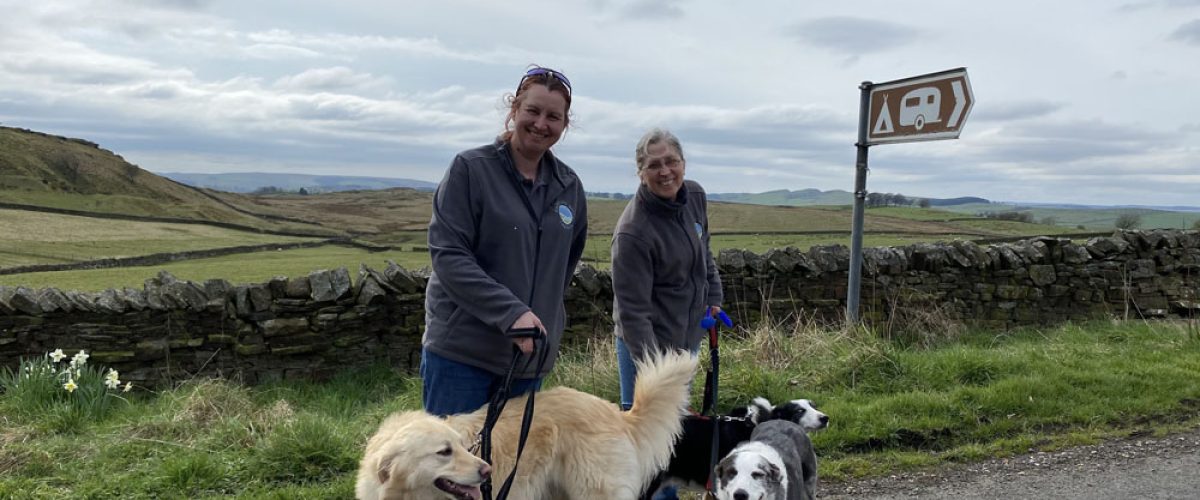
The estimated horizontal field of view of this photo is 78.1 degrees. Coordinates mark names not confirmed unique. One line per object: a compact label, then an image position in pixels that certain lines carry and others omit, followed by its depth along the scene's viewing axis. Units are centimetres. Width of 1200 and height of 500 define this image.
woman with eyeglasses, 409
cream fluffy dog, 281
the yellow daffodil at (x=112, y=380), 658
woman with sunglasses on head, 297
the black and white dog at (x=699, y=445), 447
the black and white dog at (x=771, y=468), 380
